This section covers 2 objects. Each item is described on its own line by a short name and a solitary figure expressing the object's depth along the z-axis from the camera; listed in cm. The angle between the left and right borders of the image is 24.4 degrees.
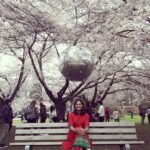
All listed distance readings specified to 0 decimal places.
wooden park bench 817
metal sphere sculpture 777
